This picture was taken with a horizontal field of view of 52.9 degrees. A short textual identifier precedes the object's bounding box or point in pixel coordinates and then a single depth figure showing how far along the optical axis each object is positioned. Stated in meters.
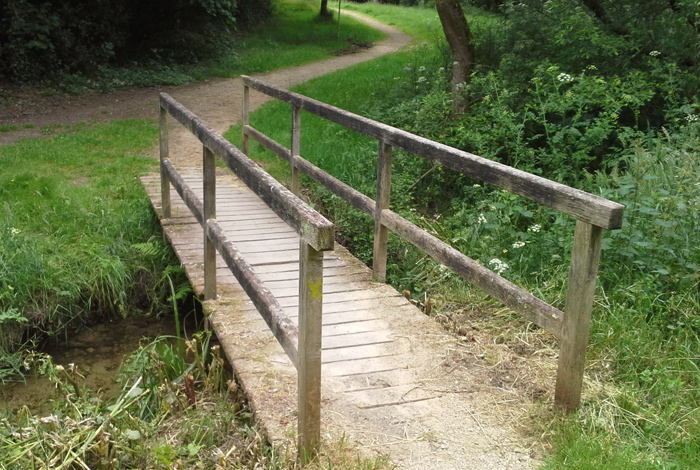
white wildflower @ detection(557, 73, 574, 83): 7.14
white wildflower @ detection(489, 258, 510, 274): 4.78
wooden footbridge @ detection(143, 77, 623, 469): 2.92
